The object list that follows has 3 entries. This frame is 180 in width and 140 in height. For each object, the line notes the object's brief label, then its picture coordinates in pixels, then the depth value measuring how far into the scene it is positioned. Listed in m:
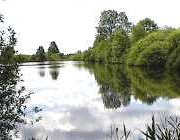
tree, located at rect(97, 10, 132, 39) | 46.23
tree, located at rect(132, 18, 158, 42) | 36.08
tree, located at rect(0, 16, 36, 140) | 3.78
